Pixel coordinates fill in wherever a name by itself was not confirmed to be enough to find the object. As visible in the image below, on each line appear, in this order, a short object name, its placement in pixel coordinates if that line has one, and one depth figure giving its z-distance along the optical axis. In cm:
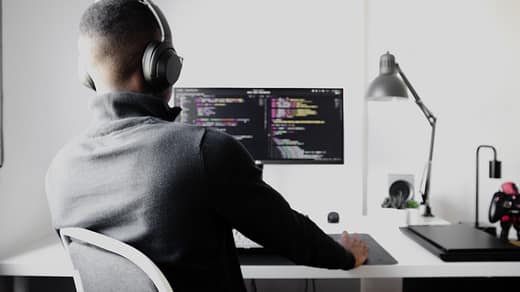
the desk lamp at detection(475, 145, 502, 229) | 157
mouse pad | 94
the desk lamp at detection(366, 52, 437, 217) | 141
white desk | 92
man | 56
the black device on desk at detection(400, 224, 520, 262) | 95
